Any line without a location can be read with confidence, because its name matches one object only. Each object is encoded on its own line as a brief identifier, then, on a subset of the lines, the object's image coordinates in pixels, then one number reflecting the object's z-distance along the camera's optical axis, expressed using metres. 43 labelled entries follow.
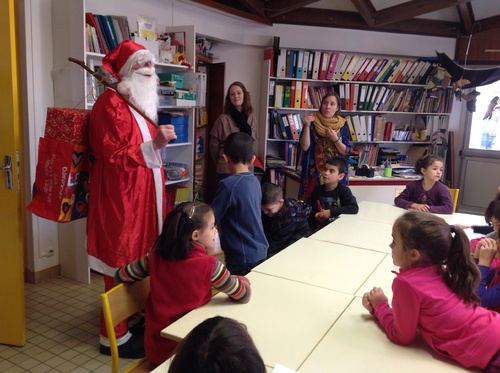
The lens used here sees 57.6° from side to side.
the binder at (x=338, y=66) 5.28
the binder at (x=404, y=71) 5.40
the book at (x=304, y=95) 5.25
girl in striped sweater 1.56
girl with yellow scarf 3.66
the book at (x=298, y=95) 5.21
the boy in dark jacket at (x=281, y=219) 2.74
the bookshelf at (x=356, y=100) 5.23
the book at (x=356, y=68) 5.29
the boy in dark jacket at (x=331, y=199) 3.09
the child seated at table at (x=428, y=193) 3.14
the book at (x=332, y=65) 5.21
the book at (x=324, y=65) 5.23
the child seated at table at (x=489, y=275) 1.54
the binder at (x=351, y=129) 5.35
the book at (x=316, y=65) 5.22
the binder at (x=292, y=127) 5.25
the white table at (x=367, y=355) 1.24
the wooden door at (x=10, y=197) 2.20
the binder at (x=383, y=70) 5.35
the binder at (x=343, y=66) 5.29
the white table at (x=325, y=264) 1.83
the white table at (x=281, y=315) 1.31
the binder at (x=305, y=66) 5.21
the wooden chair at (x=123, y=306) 1.52
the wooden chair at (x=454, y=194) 3.60
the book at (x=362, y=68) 5.30
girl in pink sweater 1.25
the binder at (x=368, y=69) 5.31
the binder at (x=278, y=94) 5.20
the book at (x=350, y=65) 5.27
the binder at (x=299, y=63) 5.20
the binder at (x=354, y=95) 5.32
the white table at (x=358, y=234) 2.36
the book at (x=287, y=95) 5.23
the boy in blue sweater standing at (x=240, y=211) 2.12
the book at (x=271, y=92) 5.20
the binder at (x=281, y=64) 5.17
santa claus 2.13
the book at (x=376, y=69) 5.33
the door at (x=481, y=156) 5.74
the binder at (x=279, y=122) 5.27
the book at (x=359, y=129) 5.36
